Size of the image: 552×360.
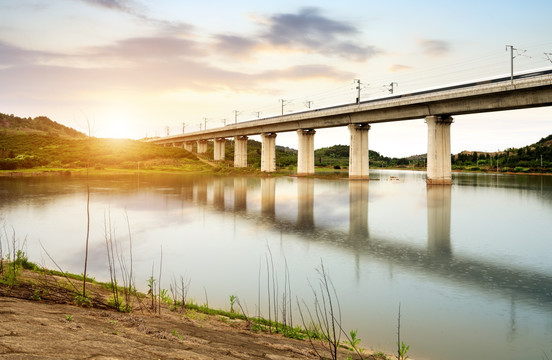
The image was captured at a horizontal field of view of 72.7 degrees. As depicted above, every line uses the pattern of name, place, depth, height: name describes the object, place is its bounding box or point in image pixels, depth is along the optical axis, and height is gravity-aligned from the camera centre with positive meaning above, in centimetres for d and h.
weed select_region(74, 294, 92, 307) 858 -285
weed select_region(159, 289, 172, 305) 1016 -333
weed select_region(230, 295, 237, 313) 953 -329
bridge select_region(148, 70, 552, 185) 4509 +982
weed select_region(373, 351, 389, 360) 722 -352
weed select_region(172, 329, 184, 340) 688 -296
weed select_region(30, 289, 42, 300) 848 -270
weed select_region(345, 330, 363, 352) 685 -350
